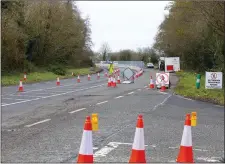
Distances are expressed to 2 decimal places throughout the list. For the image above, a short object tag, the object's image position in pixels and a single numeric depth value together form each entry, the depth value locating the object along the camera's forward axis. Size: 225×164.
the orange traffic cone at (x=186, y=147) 12.18
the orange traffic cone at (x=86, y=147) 10.89
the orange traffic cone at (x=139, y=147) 11.45
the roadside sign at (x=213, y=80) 42.62
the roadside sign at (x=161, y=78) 50.23
